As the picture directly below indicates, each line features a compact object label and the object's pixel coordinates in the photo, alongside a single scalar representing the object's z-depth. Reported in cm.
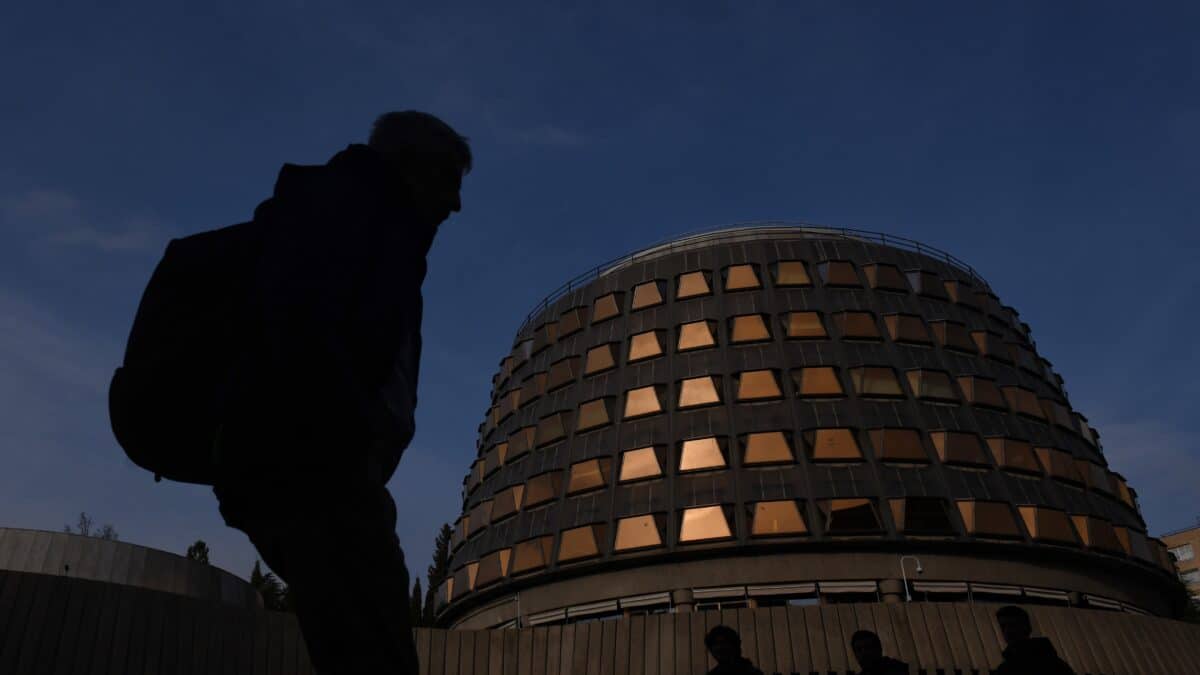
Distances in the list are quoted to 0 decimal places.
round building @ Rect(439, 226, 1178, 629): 3725
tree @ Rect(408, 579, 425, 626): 7507
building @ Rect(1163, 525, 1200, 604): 10444
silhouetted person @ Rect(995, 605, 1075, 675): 769
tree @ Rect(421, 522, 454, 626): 8675
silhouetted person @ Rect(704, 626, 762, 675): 839
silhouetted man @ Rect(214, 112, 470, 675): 211
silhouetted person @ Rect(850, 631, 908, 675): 883
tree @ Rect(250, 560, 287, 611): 7588
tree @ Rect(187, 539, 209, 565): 7306
